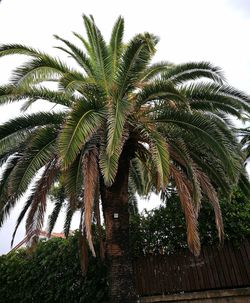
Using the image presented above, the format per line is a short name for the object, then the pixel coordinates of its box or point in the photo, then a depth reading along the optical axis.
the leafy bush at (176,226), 6.66
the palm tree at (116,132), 5.29
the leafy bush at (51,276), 7.56
